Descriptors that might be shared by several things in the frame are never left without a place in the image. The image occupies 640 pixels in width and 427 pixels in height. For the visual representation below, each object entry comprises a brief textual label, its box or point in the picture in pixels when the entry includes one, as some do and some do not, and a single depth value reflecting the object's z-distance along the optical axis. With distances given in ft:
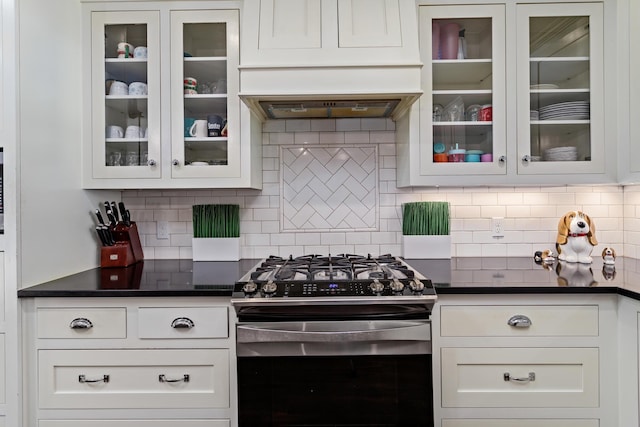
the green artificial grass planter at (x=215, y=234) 7.39
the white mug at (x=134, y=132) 6.77
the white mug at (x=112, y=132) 6.77
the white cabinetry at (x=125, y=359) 5.34
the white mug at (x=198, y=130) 6.74
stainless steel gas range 5.04
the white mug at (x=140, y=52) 6.73
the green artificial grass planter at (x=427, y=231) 7.28
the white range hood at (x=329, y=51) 5.95
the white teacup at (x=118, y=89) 6.75
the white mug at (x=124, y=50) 6.76
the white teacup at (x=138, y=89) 6.73
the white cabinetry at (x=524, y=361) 5.28
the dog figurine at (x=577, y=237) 6.72
